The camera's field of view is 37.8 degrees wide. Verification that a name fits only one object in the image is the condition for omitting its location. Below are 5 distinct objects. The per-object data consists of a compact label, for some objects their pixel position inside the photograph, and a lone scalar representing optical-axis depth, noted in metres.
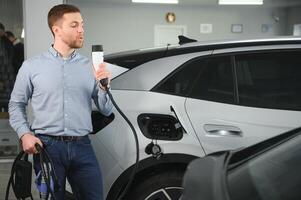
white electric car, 2.76
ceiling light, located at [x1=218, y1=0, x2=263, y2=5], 11.04
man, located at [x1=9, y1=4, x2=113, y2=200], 2.47
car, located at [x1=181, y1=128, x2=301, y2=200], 1.44
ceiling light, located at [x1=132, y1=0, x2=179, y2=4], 10.88
